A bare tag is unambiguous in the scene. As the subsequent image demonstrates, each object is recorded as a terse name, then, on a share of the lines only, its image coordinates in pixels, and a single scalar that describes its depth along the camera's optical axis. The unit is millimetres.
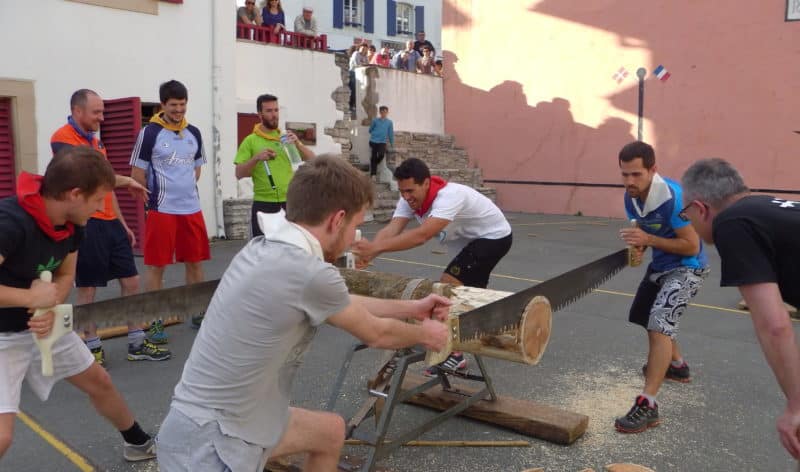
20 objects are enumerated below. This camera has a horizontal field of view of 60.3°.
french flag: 15484
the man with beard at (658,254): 4086
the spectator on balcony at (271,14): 14086
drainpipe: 11227
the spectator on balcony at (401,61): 19766
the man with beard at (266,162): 6152
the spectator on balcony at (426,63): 19719
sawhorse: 3338
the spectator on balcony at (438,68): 19953
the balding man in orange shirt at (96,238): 4918
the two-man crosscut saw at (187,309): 3027
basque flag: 16188
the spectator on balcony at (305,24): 14408
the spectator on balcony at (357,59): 16906
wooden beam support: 3861
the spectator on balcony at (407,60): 19734
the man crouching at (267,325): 2168
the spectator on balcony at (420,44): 20281
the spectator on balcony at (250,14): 13375
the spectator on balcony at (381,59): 18453
